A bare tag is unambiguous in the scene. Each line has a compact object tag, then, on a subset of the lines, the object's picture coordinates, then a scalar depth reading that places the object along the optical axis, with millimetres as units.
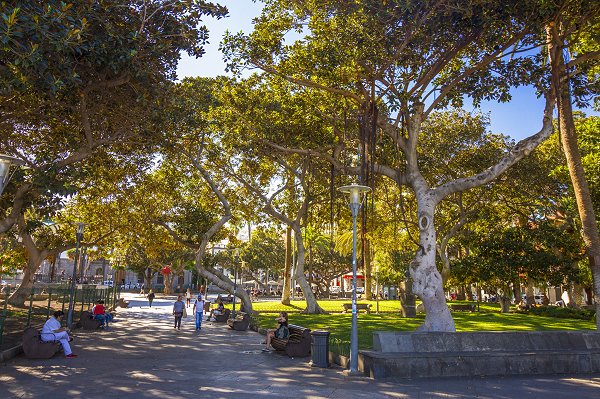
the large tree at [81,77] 8484
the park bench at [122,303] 33250
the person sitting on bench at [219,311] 24206
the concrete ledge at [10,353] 10500
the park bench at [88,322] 18375
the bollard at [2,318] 11511
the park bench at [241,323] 19453
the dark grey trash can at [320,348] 10625
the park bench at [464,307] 30797
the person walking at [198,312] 19125
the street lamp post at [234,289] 22688
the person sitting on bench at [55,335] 11266
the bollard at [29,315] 14481
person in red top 18656
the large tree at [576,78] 12078
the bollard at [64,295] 19359
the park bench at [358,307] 27838
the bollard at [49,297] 15945
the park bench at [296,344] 12031
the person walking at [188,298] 36238
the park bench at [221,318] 23938
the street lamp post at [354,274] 9711
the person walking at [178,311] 19141
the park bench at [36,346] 11047
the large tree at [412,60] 11742
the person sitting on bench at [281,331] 12688
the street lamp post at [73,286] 16859
